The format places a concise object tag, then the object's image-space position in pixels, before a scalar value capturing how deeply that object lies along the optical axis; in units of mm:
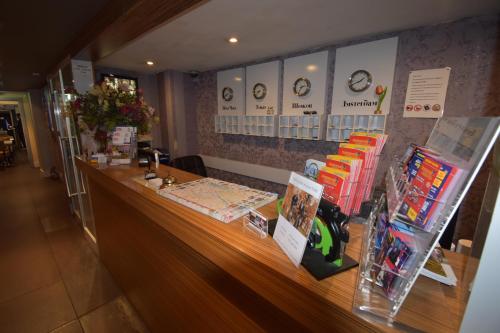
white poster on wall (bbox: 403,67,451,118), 1968
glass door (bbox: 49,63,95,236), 2723
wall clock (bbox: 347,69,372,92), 2334
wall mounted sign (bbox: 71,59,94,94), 2725
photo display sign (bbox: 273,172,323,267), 606
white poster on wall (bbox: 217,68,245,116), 3549
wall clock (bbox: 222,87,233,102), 3721
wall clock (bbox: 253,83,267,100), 3268
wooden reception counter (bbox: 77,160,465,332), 540
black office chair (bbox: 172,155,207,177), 3422
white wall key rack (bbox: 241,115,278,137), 3227
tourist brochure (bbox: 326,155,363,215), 721
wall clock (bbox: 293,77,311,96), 2796
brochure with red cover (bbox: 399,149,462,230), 456
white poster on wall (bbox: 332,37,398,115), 2213
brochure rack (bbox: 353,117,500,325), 427
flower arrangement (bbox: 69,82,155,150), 2051
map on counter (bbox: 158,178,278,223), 992
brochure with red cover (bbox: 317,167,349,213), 705
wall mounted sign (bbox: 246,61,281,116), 3117
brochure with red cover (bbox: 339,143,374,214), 773
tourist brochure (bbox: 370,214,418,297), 487
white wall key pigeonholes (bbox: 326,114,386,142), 2330
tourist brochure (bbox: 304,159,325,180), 898
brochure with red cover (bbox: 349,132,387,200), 831
